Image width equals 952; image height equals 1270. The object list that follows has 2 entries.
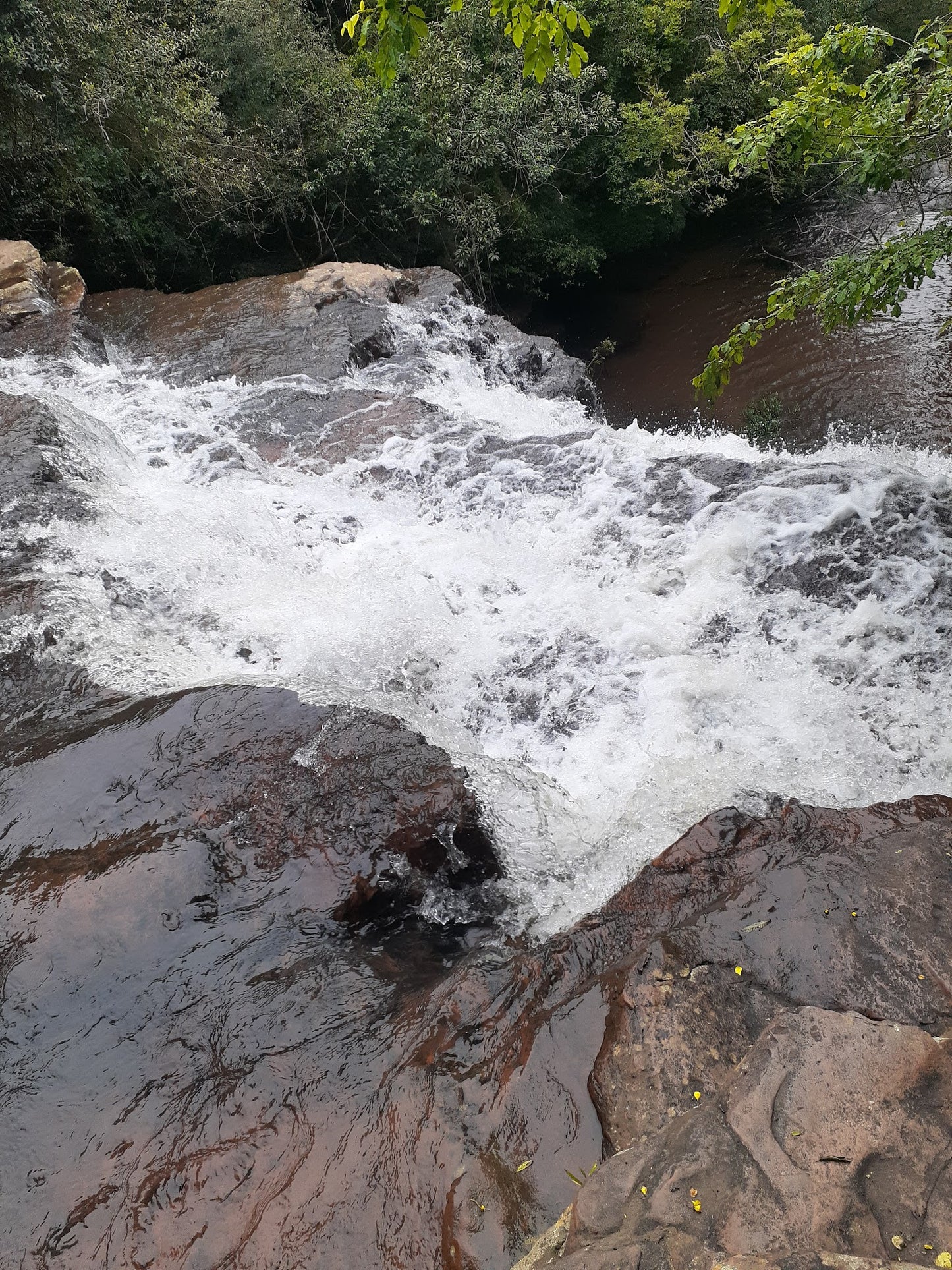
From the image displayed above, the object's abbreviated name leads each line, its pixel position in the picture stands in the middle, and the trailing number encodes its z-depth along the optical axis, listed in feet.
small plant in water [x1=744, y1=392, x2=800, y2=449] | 29.71
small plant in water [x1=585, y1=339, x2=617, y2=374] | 37.40
